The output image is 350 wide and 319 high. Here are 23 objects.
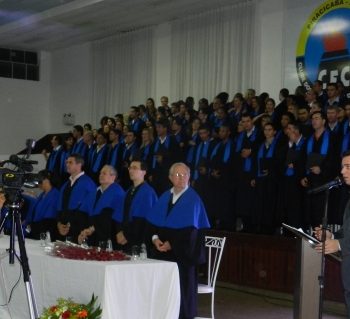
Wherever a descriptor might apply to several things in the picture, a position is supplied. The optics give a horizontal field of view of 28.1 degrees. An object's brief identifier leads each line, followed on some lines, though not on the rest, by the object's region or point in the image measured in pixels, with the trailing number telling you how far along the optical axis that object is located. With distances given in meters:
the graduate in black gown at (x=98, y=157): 13.42
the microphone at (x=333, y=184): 4.88
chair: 7.10
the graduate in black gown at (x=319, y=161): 9.19
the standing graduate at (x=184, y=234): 6.87
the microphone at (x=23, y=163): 5.16
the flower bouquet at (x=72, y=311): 5.35
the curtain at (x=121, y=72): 17.58
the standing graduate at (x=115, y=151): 13.09
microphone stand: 4.83
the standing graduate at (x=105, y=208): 8.02
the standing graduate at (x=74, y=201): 8.41
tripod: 4.83
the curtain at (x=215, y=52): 14.66
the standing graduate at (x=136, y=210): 7.62
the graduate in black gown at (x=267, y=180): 10.27
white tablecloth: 5.54
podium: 6.08
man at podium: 4.76
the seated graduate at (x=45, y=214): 8.94
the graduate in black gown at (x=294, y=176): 9.72
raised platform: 8.55
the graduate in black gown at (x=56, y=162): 14.43
